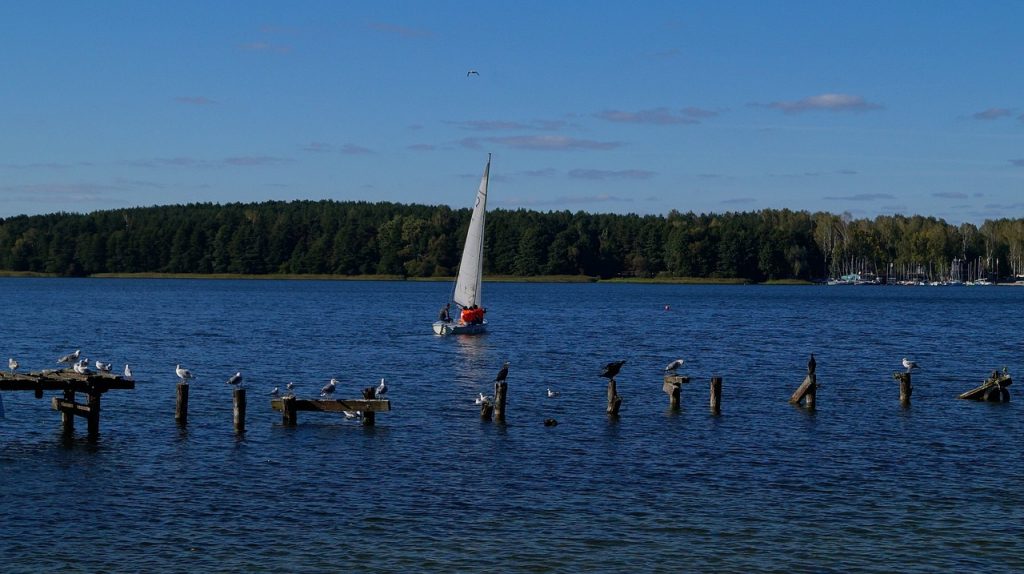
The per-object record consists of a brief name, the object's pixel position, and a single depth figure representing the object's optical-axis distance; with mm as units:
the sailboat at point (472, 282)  85312
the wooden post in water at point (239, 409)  38312
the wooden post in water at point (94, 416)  36875
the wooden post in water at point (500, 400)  41000
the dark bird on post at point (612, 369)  44438
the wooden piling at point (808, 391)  46188
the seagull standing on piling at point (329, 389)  42375
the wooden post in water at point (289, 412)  39750
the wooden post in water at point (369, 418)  40219
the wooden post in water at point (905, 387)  47559
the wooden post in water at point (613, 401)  43688
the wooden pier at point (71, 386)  35781
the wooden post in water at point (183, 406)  39500
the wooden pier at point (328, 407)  38969
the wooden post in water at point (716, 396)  44438
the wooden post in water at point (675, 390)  45500
